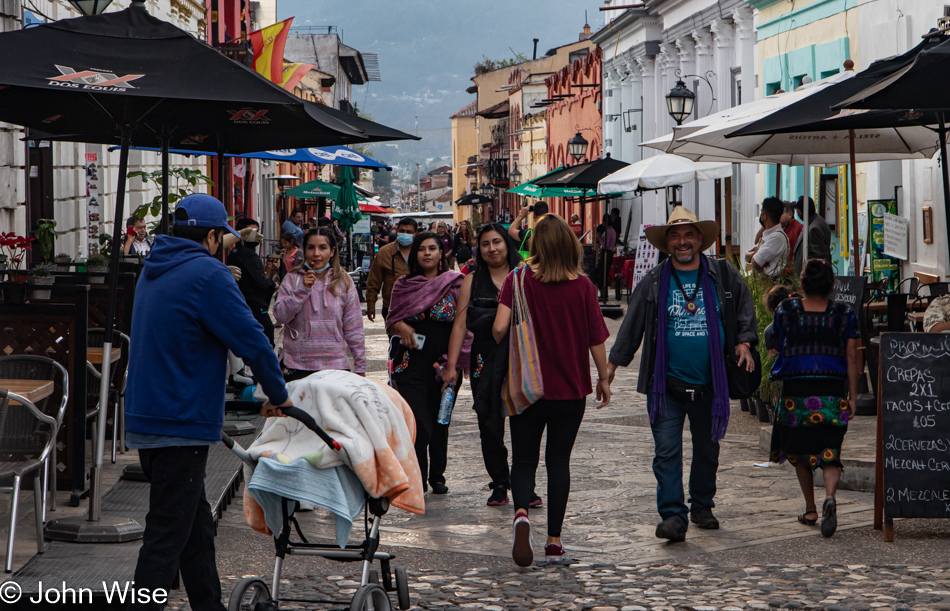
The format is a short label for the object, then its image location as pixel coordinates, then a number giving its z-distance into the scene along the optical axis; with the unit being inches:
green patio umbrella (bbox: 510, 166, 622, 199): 1154.7
